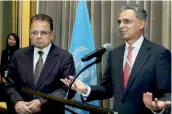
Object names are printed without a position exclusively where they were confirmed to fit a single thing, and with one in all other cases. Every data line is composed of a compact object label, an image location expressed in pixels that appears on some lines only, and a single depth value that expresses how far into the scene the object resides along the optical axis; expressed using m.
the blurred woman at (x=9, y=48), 4.95
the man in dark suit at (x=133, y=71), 2.16
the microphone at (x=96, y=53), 1.94
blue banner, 3.47
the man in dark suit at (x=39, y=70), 2.46
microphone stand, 1.97
